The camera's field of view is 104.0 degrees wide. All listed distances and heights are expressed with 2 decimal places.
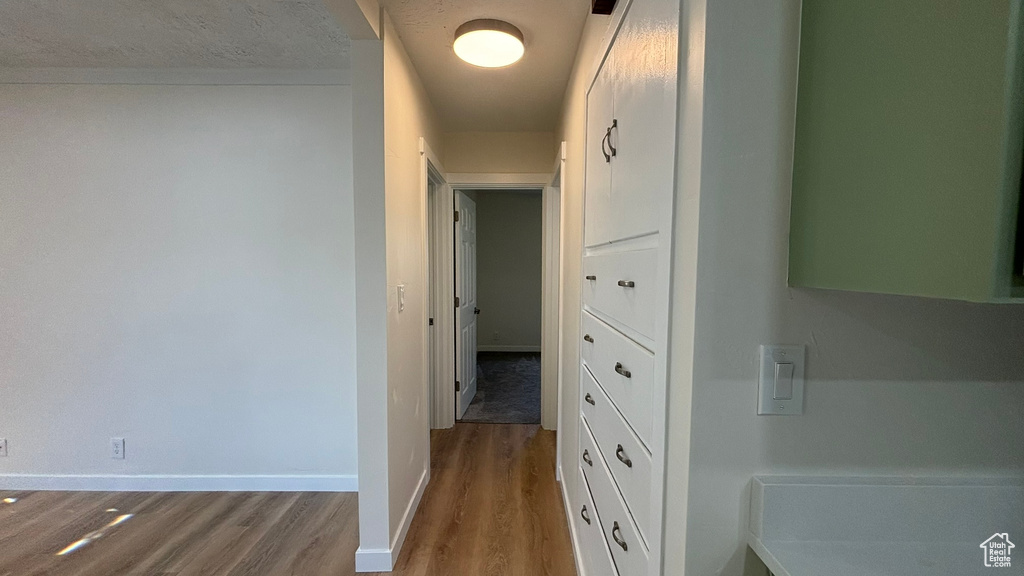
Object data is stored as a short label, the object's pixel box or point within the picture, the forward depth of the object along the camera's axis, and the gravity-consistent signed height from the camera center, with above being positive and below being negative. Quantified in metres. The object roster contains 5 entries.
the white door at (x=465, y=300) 3.30 -0.30
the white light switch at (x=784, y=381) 0.66 -0.19
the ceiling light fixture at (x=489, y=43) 1.66 +0.96
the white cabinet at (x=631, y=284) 0.76 -0.04
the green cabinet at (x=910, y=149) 0.38 +0.14
